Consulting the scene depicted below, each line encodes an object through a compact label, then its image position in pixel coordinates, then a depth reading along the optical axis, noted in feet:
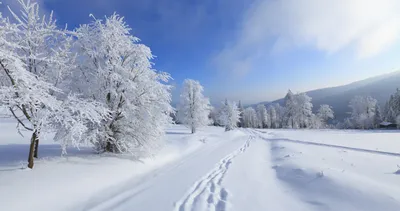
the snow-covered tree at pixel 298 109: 212.64
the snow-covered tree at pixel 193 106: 121.60
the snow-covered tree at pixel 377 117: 206.40
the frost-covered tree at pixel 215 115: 346.78
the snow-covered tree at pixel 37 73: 19.53
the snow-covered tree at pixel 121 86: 33.68
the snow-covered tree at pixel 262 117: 330.59
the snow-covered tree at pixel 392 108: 184.49
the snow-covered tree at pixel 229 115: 178.81
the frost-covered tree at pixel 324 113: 249.75
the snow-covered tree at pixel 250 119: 349.82
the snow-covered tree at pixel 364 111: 210.59
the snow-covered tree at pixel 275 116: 315.15
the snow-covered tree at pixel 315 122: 233.35
